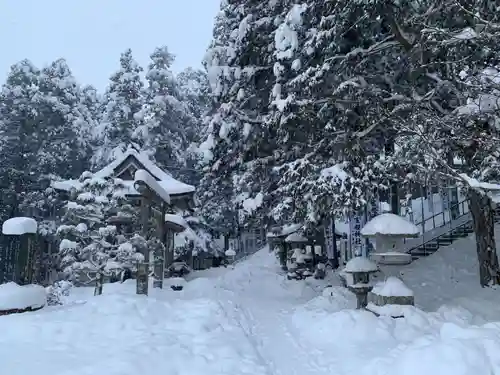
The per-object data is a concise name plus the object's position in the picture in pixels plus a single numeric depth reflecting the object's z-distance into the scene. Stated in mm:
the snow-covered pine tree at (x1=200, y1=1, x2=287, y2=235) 13555
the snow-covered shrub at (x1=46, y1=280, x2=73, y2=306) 8883
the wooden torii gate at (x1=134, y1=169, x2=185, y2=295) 10969
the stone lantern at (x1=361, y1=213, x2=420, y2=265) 8711
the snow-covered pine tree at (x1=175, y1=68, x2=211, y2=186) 28125
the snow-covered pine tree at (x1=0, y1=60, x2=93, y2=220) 23781
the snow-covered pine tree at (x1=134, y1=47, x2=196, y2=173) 25281
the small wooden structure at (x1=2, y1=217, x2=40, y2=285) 7734
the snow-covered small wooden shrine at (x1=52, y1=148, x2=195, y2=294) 11836
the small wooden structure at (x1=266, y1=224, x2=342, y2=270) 16734
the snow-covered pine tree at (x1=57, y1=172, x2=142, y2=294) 10953
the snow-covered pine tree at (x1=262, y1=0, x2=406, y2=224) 10039
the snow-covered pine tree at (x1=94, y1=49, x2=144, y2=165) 25047
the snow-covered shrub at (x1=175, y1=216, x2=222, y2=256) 22016
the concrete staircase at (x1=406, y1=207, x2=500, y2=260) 15840
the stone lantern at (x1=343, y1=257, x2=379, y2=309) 9164
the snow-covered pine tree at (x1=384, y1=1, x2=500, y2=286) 6535
